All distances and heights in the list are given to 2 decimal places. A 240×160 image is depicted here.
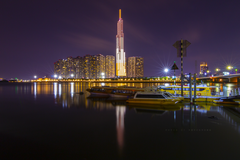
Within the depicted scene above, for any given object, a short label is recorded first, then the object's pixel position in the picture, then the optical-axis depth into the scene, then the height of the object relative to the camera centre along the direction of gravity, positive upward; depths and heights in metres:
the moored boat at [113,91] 31.77 -3.03
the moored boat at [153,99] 20.16 -2.95
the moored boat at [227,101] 20.73 -3.41
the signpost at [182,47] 21.81 +5.10
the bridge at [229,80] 90.73 -1.06
